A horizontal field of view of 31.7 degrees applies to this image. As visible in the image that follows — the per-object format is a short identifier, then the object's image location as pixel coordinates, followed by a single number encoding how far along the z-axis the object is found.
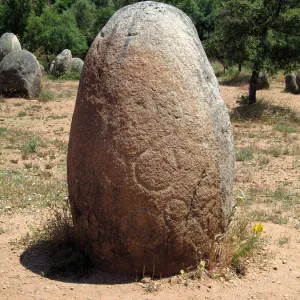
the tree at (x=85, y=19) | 31.60
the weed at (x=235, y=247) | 4.10
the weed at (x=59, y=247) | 4.10
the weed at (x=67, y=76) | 20.80
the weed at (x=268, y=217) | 5.91
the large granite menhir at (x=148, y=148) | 3.77
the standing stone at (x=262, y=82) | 19.45
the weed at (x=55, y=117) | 12.98
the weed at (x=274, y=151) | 9.55
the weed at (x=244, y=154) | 9.23
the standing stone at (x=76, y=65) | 22.14
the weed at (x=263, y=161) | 8.95
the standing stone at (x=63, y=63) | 21.45
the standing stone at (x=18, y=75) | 15.07
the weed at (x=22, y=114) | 13.14
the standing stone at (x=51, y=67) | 22.31
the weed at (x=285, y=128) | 12.08
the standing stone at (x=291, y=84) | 18.72
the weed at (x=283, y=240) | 4.96
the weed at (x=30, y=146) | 9.39
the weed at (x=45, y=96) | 15.45
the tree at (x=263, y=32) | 13.23
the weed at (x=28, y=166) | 8.29
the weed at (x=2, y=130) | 10.92
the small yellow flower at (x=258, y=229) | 4.50
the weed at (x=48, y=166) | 8.33
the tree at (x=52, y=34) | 24.52
